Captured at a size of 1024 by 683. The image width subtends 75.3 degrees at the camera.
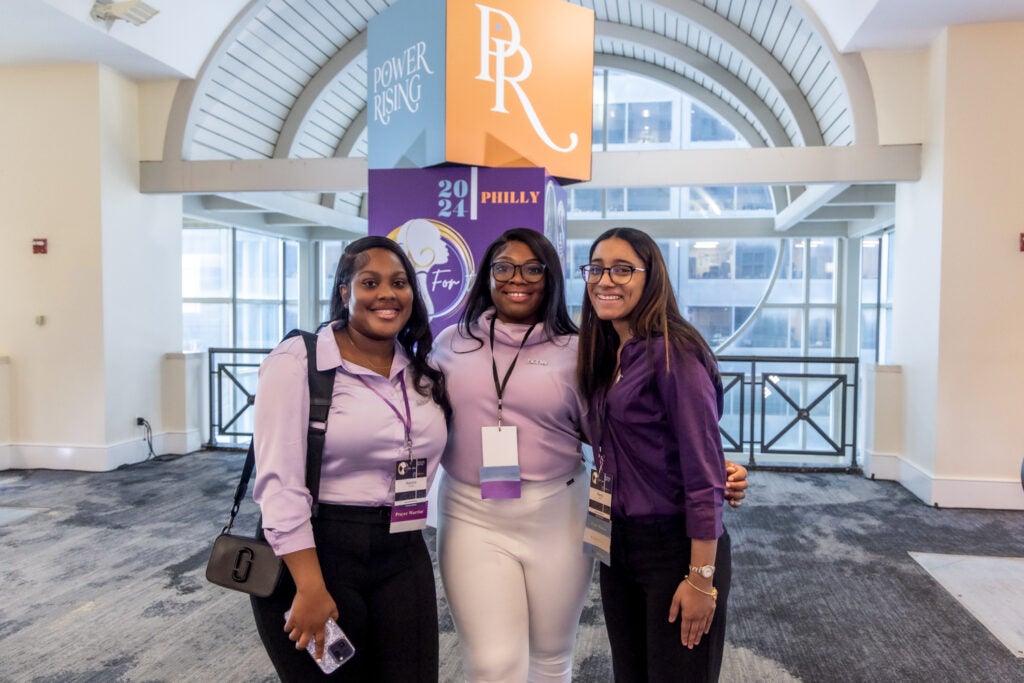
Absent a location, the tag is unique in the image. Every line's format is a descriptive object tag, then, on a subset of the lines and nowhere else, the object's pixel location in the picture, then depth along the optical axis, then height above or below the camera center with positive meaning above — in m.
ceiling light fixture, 4.36 +1.99
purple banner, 3.28 +0.51
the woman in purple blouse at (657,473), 1.37 -0.34
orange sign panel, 3.12 +1.13
